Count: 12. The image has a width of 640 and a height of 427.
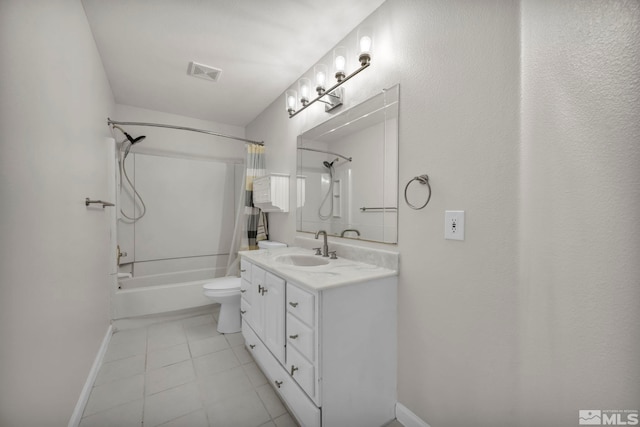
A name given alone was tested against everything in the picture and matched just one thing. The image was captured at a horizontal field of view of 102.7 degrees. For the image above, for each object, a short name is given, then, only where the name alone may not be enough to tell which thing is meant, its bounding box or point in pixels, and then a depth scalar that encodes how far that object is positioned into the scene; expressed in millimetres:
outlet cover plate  1080
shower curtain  2816
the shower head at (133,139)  2676
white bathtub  2373
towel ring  1212
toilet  2264
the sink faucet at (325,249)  1790
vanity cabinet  1121
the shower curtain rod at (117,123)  2335
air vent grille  2064
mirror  1417
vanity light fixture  1419
